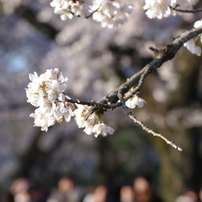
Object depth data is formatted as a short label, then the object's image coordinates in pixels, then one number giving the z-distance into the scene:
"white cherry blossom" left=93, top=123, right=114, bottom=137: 2.18
